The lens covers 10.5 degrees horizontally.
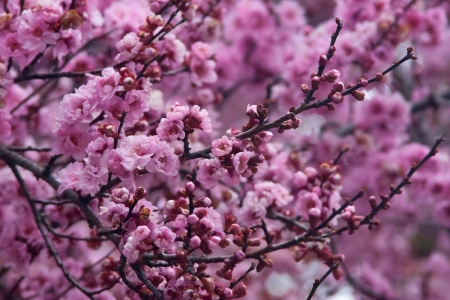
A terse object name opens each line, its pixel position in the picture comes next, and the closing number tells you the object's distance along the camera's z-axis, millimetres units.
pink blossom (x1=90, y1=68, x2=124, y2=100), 1795
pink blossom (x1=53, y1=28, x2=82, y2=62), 1869
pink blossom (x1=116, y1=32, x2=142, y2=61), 1842
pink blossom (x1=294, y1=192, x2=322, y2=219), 1883
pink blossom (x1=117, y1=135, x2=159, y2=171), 1755
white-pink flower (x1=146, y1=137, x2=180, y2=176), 1761
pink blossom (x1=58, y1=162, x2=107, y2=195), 1778
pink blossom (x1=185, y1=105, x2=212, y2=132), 1761
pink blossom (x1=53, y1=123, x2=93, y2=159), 1829
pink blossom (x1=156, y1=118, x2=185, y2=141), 1765
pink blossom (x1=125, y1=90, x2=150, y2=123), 1804
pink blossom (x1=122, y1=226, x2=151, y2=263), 1738
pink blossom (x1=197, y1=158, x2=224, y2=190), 1763
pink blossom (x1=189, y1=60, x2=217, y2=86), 1987
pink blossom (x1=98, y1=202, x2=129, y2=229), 1754
